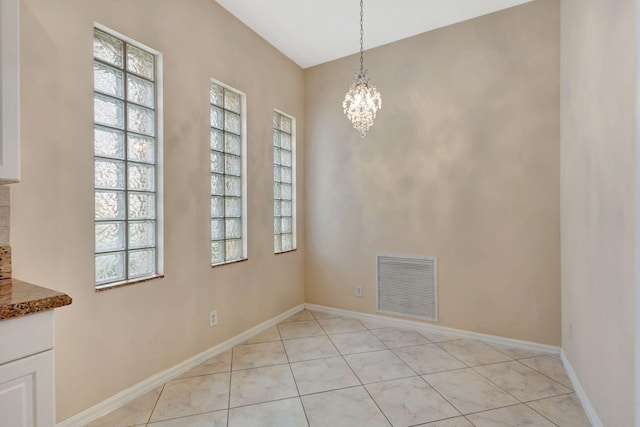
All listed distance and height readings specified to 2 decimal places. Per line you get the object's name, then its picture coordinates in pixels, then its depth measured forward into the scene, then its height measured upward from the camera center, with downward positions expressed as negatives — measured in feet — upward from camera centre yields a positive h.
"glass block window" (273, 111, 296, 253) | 11.87 +1.14
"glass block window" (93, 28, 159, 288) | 6.40 +1.13
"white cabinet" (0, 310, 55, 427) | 3.47 -1.75
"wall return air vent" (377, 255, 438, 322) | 10.50 -2.49
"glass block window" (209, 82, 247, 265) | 9.12 +1.14
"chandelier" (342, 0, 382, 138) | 8.20 +2.85
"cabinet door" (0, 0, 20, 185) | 4.19 +1.62
